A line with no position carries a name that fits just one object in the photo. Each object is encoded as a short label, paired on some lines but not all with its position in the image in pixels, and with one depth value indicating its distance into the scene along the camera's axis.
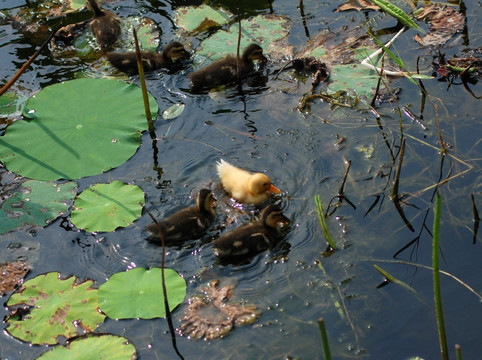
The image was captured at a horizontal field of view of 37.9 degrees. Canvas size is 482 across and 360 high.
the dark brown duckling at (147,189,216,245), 4.84
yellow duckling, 5.08
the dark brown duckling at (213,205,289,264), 4.66
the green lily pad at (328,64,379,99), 6.12
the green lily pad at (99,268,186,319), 4.36
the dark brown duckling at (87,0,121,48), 7.16
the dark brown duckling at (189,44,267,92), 6.39
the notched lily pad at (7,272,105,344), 4.33
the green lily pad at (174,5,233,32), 7.35
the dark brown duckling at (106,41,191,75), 6.63
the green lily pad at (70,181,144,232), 5.04
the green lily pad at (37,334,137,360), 4.12
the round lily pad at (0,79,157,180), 5.61
